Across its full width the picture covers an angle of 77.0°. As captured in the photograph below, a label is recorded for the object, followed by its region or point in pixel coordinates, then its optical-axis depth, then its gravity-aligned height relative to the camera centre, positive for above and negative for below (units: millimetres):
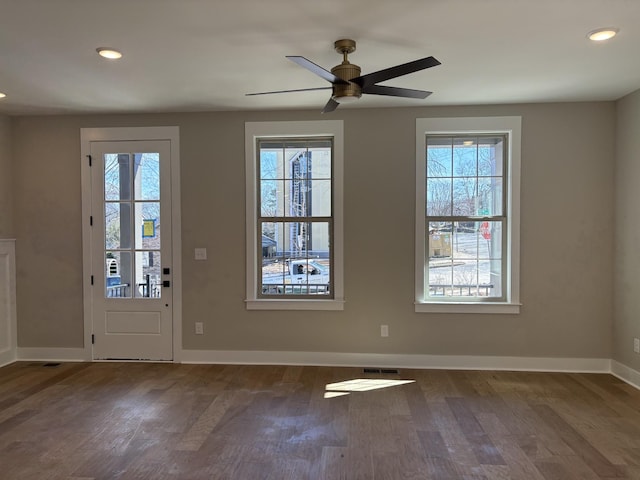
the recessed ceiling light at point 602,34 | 2430 +1210
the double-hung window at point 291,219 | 4160 +131
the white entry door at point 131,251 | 4254 -200
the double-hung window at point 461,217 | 4047 +137
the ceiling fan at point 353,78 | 2281 +914
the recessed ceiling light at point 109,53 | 2689 +1219
